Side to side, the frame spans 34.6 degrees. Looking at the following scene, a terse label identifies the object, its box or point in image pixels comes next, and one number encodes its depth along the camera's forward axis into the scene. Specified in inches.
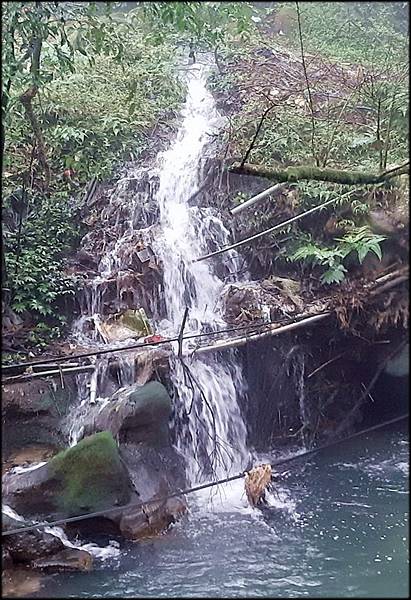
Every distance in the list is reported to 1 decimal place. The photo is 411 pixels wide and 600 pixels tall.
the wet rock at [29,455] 139.4
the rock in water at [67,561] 123.1
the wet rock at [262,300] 186.1
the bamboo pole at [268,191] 119.6
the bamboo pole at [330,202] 142.9
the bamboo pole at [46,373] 153.9
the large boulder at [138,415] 159.0
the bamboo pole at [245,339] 172.2
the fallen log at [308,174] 90.0
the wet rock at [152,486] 141.5
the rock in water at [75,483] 138.7
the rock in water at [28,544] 123.1
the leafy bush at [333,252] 132.9
